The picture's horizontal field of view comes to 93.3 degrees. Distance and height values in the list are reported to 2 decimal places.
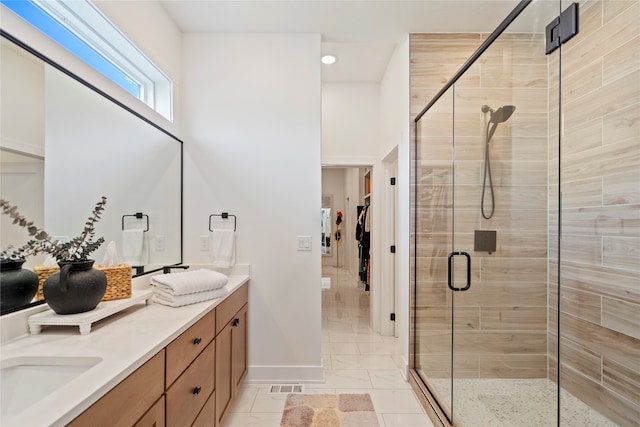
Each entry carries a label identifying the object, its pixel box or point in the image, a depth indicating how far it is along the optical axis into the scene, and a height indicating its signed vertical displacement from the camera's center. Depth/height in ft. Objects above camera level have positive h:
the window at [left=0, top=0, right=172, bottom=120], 4.34 +3.08
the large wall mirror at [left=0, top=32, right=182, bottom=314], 3.71 +0.92
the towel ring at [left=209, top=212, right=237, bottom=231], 8.05 +0.02
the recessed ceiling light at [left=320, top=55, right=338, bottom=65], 10.11 +5.39
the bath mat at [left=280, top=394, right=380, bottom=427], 6.38 -4.34
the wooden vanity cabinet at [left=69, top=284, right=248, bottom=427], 2.86 -2.16
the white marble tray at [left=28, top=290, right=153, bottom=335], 3.76 -1.30
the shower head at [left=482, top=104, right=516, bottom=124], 6.46 +2.26
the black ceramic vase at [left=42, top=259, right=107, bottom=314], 3.82 -0.94
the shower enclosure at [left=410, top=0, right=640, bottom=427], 5.62 -0.22
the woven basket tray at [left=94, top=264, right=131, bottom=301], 4.78 -1.06
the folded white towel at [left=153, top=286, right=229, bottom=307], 5.13 -1.43
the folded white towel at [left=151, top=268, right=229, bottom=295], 5.17 -1.18
